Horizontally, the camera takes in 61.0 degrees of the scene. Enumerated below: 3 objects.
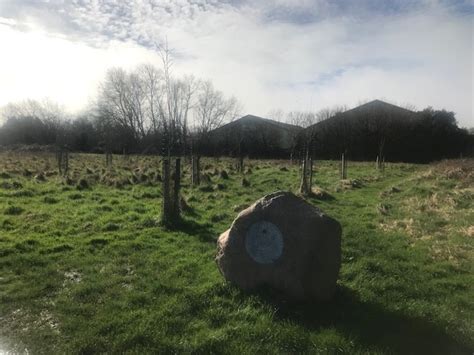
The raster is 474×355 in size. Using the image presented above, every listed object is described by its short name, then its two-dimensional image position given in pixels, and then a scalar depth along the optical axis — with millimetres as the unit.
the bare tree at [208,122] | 32519
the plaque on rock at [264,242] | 5680
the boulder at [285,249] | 5492
